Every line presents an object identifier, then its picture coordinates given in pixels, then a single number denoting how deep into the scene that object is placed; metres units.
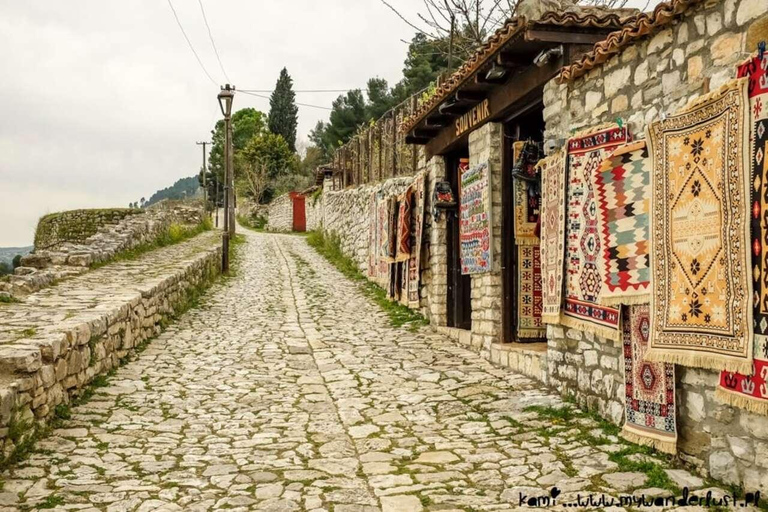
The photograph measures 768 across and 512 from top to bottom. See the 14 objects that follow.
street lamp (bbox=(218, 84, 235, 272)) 15.12
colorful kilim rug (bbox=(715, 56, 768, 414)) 3.37
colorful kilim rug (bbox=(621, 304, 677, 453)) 4.23
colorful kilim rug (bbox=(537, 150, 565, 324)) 5.76
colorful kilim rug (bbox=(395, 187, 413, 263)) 11.32
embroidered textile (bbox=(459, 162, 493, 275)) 7.93
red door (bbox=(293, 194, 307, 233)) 35.88
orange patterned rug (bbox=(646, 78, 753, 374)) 3.53
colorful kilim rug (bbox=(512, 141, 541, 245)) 7.61
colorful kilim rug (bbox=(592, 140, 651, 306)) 4.55
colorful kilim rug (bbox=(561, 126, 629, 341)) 5.04
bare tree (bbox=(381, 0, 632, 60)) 12.64
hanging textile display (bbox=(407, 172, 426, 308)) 10.73
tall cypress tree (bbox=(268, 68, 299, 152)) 51.78
